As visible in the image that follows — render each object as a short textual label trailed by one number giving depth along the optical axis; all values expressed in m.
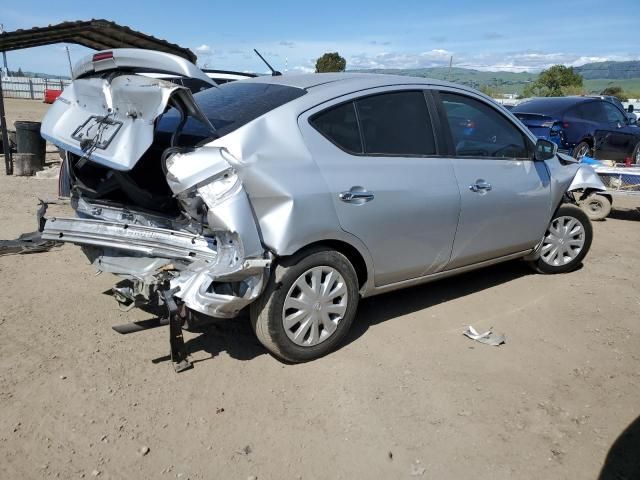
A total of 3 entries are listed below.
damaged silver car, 3.07
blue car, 11.60
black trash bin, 10.05
